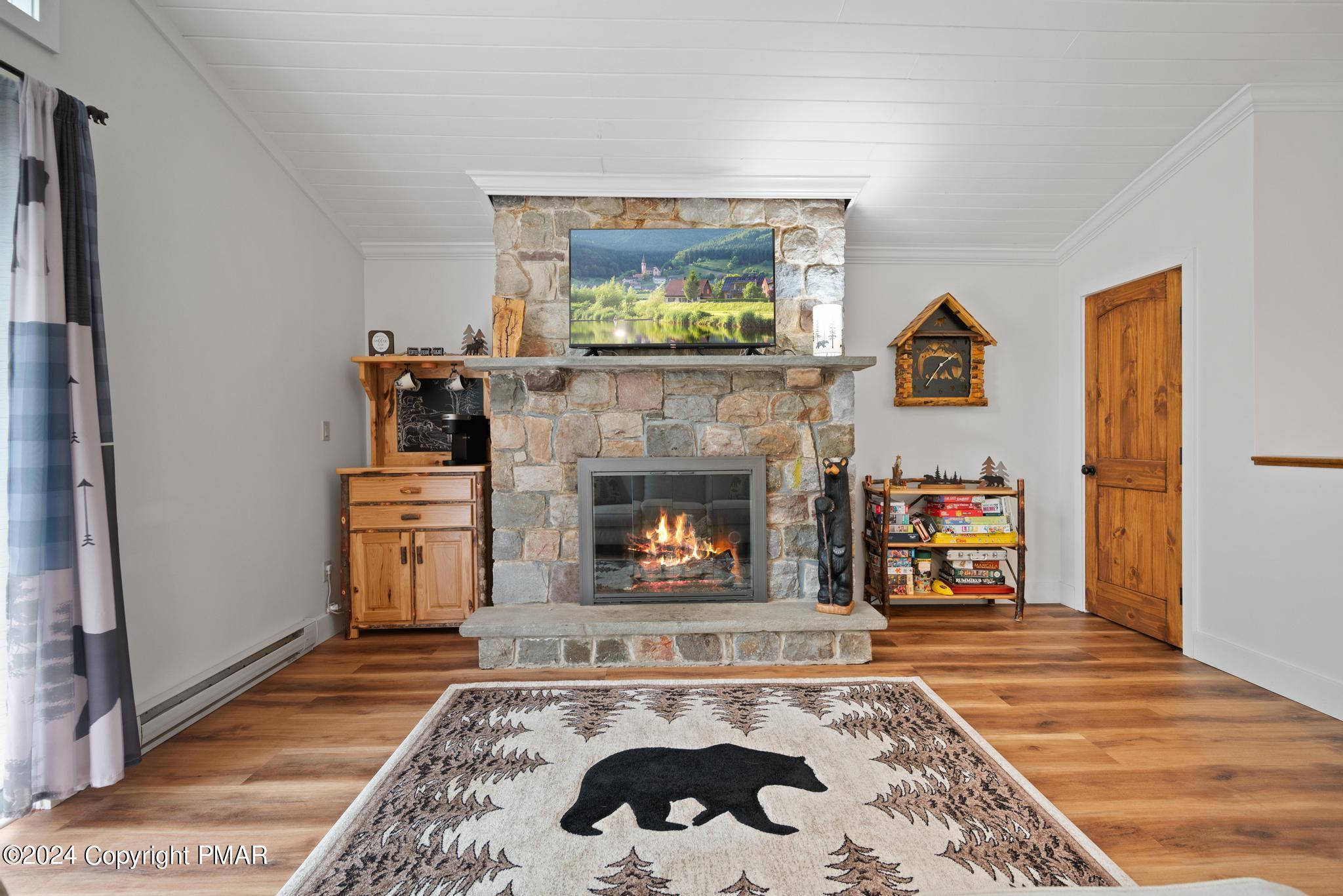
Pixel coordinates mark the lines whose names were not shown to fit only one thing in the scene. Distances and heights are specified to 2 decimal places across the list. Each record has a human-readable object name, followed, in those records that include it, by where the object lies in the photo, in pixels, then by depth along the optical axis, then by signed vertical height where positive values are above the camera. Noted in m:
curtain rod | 1.84 +1.01
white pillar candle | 2.99 +0.54
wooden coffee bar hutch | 3.33 -0.55
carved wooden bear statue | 2.89 -0.48
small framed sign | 3.68 +0.61
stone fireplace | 3.09 -0.10
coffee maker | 3.46 +0.03
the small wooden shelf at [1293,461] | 2.33 -0.10
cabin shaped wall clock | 3.85 +0.49
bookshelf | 3.56 -0.63
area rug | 1.46 -1.04
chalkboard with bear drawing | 3.86 +0.21
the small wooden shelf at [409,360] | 3.53 +0.49
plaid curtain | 1.62 -0.14
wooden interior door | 3.12 -0.10
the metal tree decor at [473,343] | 3.46 +0.57
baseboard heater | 2.13 -0.98
